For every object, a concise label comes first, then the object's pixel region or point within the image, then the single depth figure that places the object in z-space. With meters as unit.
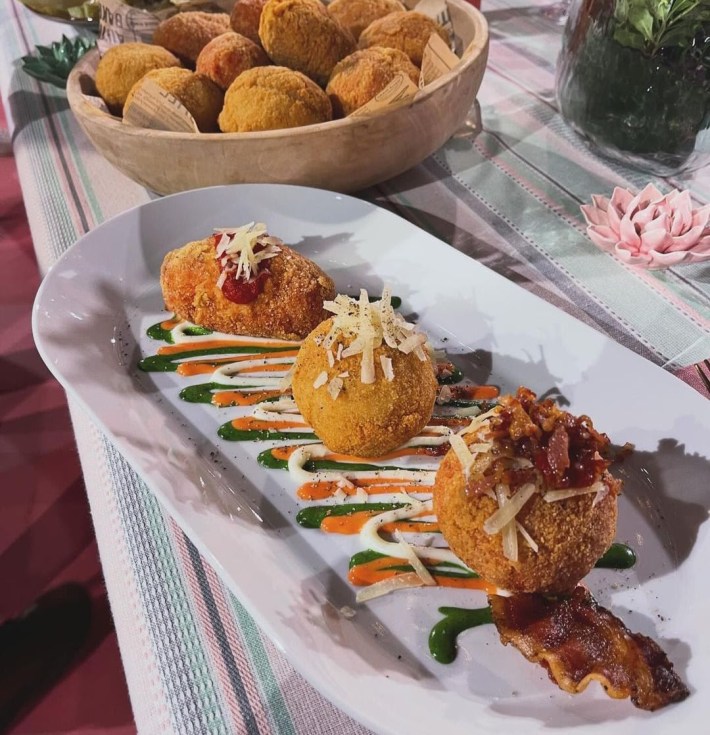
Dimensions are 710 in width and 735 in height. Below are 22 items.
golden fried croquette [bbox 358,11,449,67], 0.47
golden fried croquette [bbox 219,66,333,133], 0.41
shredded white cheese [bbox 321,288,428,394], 0.30
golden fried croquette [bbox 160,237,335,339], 0.37
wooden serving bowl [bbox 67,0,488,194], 0.40
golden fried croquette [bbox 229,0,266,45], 0.49
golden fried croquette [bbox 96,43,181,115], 0.46
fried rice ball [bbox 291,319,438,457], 0.30
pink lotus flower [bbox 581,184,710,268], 0.38
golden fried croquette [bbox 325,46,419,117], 0.43
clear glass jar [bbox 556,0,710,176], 0.38
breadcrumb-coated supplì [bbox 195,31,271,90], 0.45
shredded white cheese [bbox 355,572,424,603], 0.25
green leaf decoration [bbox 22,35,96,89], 0.57
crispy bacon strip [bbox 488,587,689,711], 0.21
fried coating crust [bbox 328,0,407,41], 0.52
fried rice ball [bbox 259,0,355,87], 0.45
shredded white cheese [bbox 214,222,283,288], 0.36
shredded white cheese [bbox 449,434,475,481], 0.25
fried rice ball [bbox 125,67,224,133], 0.44
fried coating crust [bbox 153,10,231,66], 0.50
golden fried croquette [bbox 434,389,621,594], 0.24
